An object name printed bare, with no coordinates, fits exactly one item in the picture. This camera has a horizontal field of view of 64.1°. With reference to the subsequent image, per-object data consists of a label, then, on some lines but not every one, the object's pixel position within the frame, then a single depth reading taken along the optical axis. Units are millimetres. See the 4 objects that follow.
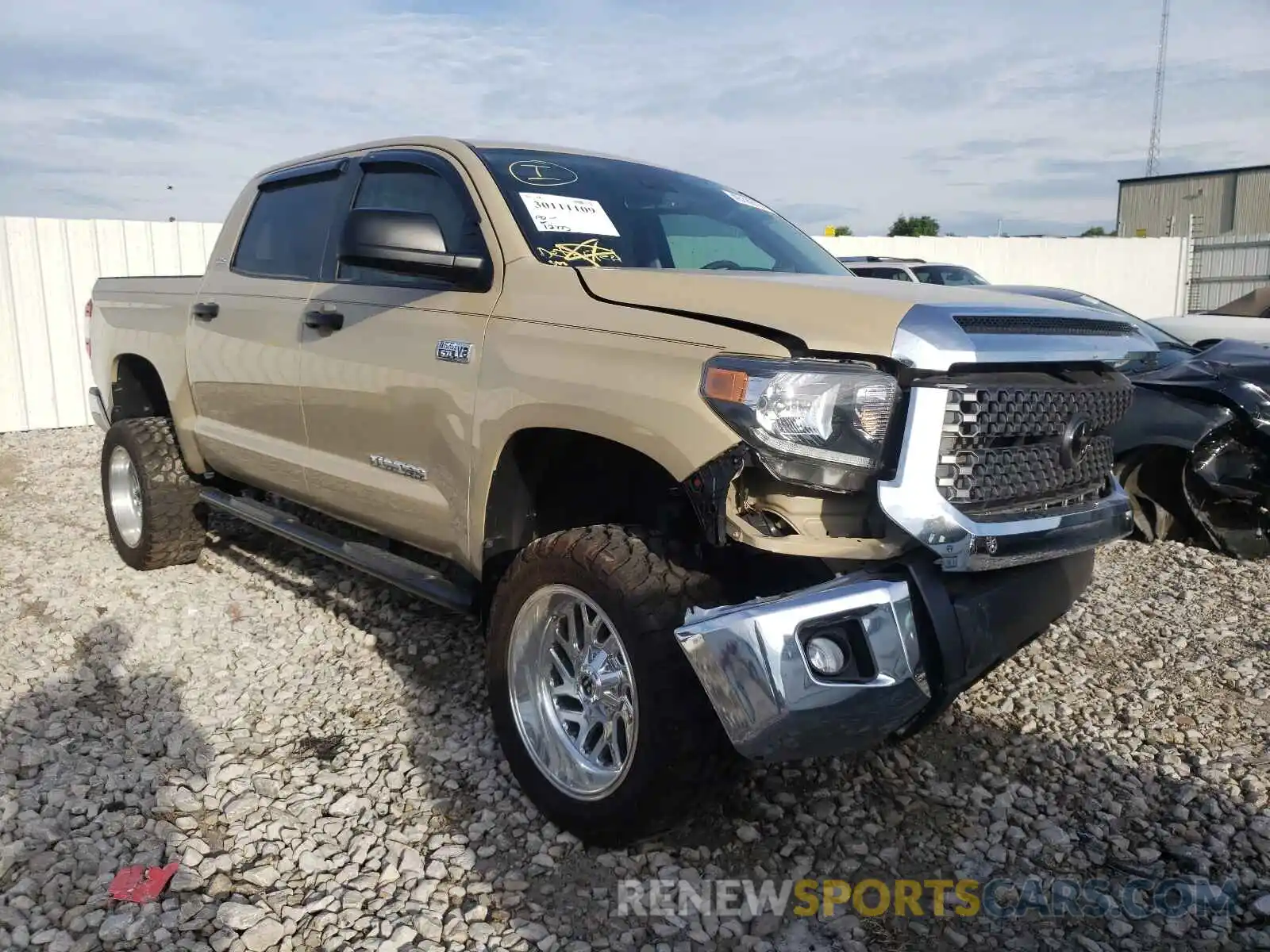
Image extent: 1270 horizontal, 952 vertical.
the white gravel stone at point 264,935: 2488
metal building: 34969
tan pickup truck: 2344
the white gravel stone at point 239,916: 2551
